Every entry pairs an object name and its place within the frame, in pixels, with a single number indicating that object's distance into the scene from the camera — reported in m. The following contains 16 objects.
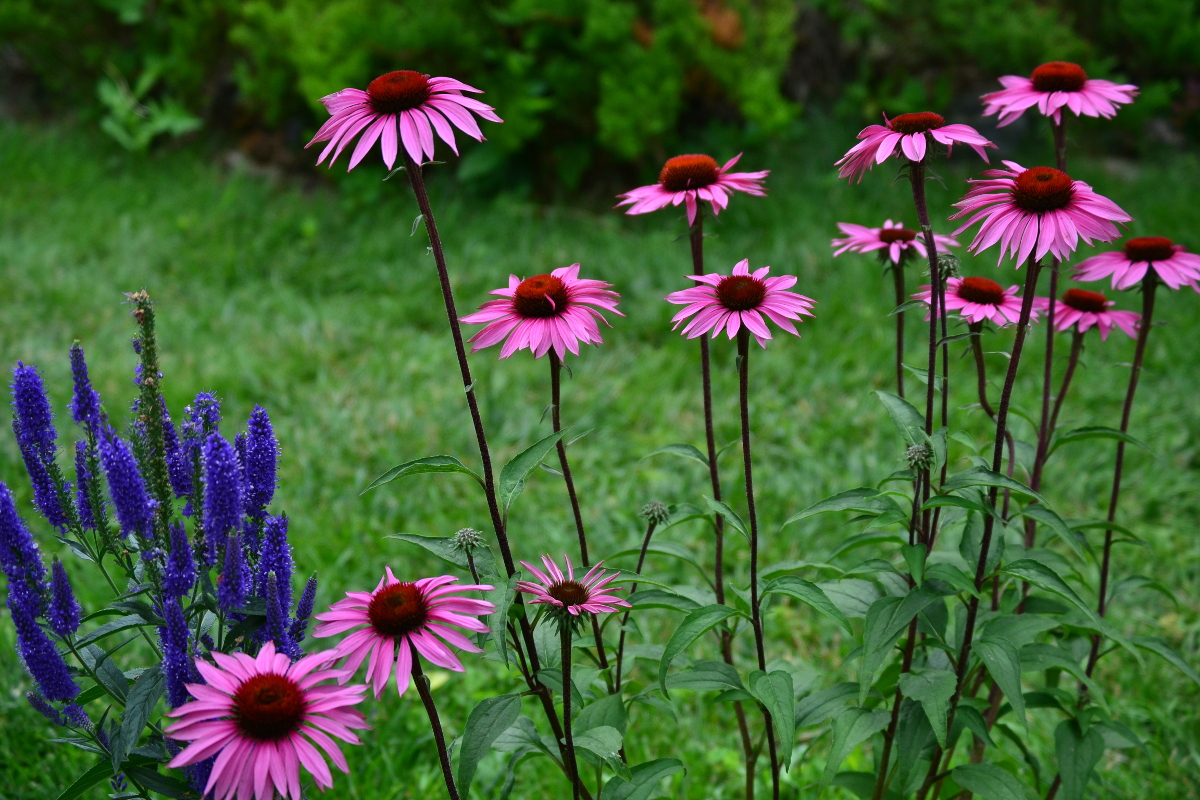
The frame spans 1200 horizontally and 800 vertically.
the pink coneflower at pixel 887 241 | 1.64
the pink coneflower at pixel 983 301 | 1.53
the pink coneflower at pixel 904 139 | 1.26
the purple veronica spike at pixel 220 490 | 1.12
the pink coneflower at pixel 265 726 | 0.99
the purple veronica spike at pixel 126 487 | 1.16
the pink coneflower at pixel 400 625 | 1.08
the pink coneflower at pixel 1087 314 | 1.71
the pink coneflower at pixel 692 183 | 1.54
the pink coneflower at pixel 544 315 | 1.27
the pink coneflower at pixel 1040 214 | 1.22
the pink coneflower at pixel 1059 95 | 1.58
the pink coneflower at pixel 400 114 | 1.17
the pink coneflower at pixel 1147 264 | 1.62
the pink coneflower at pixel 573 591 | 1.21
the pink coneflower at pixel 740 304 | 1.28
